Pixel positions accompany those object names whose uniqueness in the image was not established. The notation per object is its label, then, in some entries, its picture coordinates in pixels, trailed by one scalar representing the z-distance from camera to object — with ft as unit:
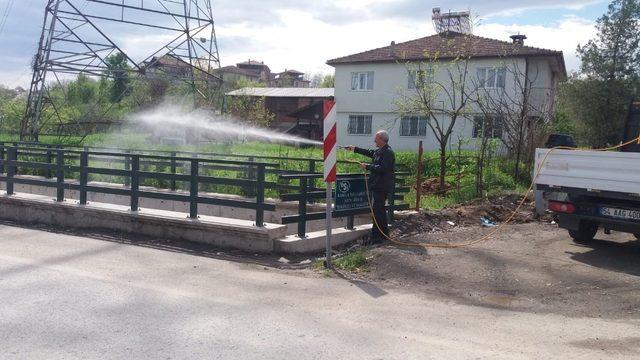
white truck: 27.94
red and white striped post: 26.32
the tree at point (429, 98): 56.20
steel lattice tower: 69.51
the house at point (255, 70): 353.51
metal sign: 31.19
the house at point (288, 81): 358.68
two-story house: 109.09
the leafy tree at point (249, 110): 123.95
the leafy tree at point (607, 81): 146.61
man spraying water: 30.14
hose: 30.68
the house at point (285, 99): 175.83
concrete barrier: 30.48
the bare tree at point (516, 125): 60.08
